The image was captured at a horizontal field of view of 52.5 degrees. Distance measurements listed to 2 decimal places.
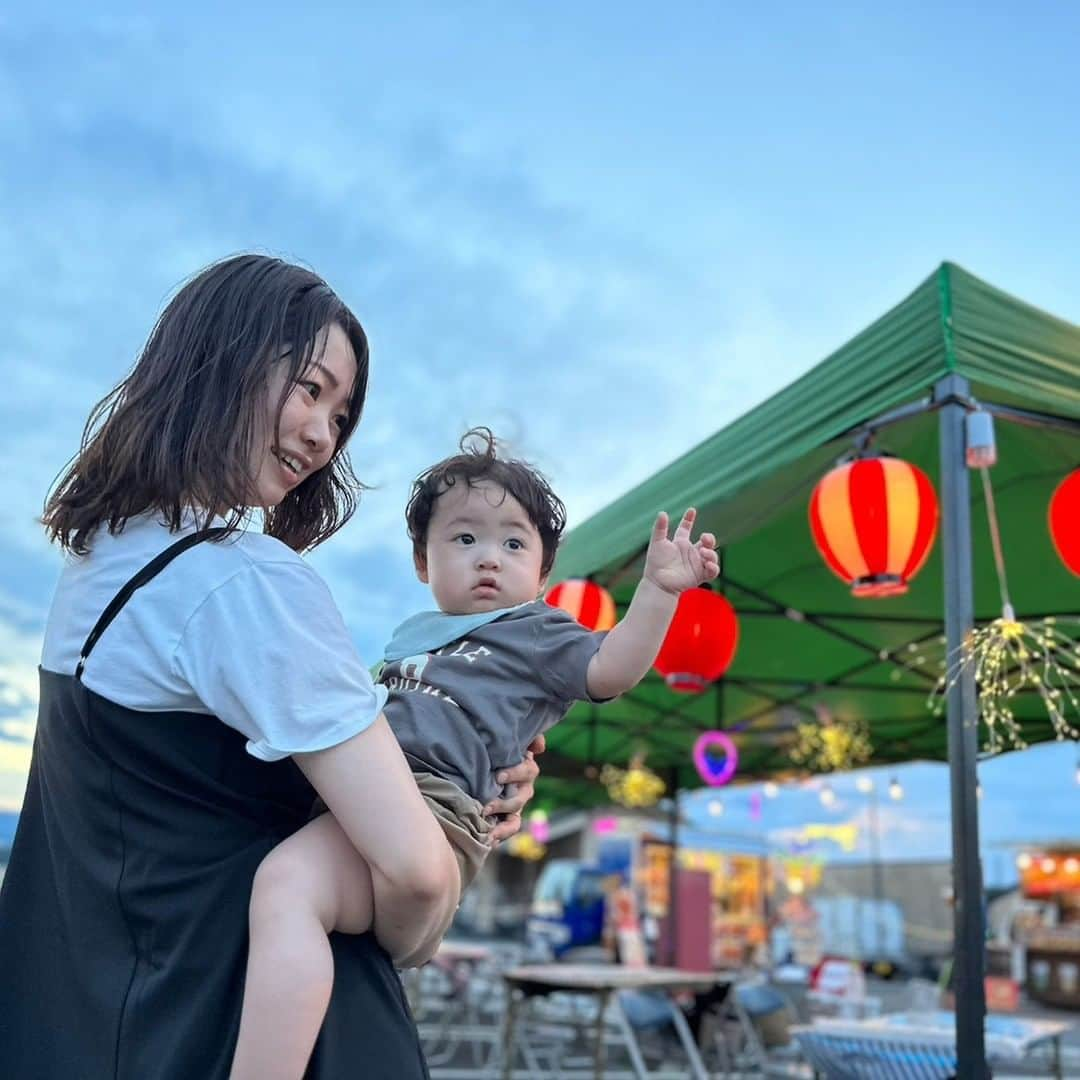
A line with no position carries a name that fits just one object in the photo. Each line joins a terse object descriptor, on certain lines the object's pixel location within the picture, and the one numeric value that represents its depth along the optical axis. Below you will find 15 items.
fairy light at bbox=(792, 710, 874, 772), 8.98
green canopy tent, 3.09
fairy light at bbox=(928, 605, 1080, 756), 2.89
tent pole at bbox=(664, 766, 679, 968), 10.41
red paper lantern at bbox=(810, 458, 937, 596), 3.47
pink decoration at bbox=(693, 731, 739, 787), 8.38
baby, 0.93
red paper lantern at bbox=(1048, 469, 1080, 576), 3.38
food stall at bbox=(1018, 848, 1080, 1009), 16.55
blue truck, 17.45
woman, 0.91
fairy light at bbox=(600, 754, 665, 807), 10.84
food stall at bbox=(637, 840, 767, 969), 17.42
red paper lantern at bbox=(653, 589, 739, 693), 4.72
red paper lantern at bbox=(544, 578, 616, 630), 4.58
